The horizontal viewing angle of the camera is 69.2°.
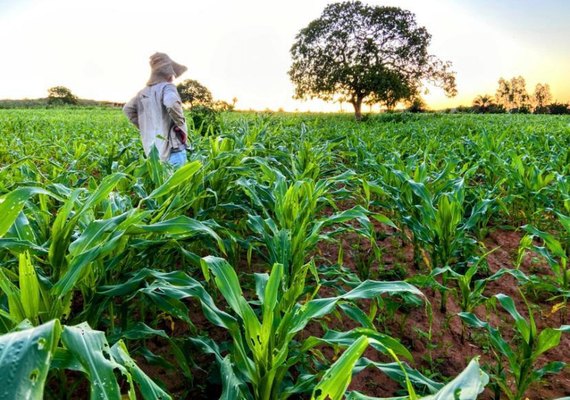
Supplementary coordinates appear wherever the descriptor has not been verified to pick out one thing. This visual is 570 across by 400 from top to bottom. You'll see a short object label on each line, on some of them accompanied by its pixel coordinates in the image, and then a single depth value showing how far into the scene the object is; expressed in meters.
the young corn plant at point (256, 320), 1.09
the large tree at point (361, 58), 23.20
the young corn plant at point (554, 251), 2.12
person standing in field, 3.87
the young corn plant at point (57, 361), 0.58
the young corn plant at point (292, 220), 1.74
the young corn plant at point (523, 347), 1.36
